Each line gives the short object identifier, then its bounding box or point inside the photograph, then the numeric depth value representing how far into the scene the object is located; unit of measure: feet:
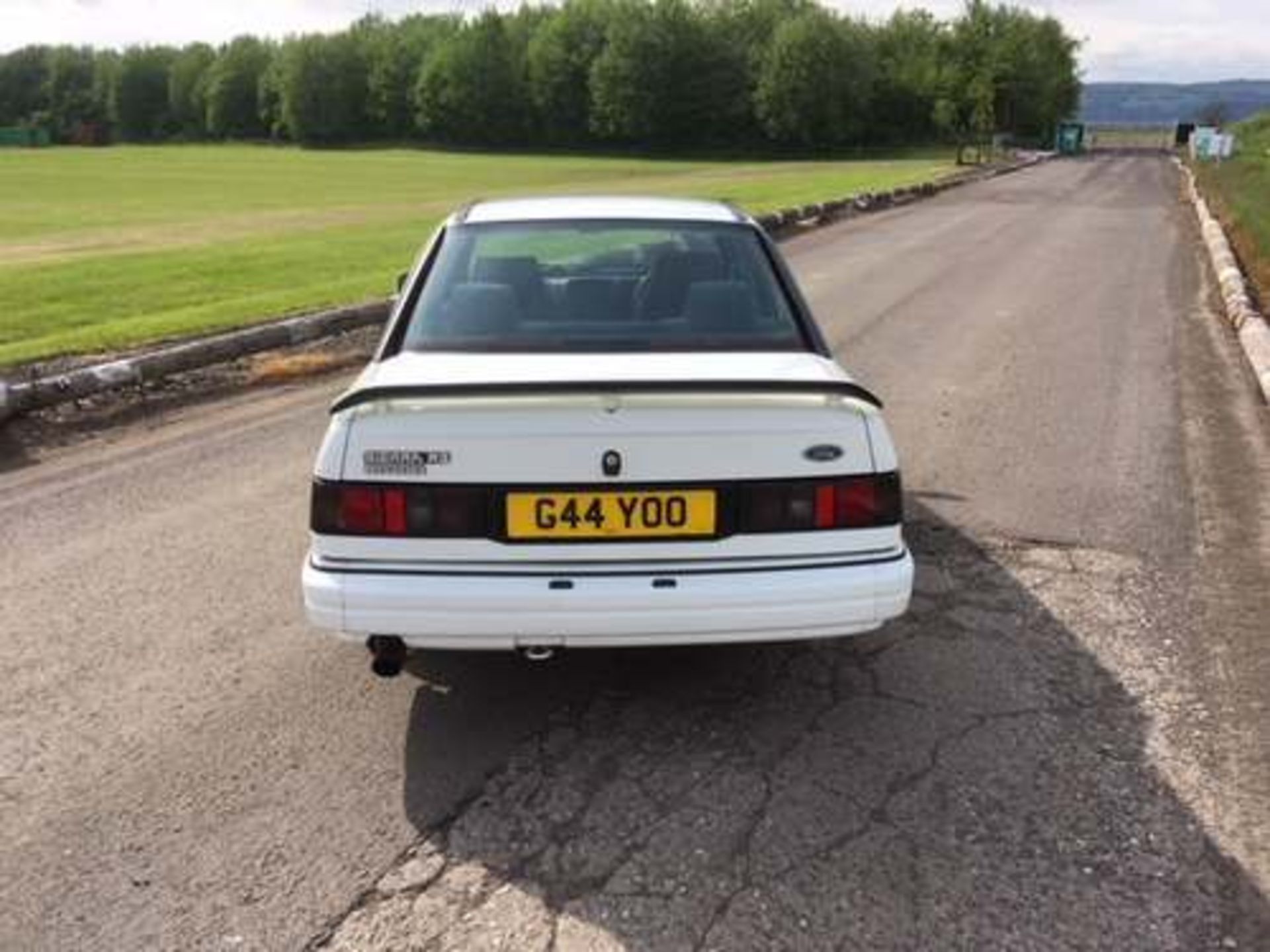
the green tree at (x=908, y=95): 327.88
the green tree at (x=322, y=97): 407.85
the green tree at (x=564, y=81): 360.07
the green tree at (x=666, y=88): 337.31
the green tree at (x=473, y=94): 367.25
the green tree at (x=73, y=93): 503.61
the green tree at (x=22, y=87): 524.93
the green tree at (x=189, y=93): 469.98
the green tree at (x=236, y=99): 451.53
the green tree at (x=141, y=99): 484.33
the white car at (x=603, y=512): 11.23
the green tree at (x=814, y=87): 317.83
